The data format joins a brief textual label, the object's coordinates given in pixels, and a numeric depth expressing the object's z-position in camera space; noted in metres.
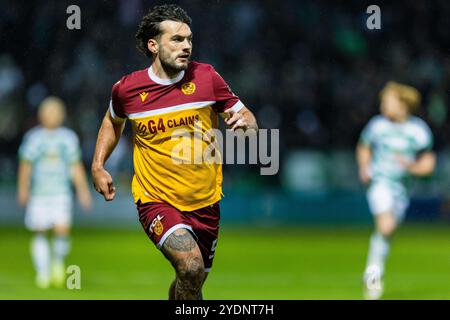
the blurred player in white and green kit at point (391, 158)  12.30
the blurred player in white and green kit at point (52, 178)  13.48
